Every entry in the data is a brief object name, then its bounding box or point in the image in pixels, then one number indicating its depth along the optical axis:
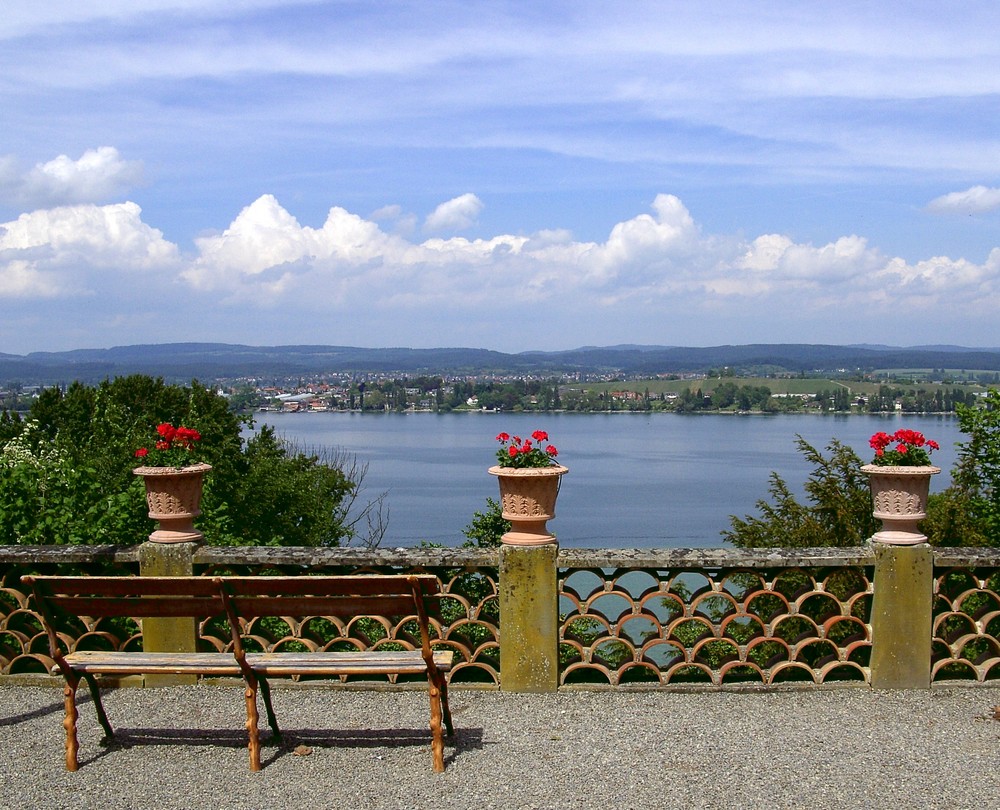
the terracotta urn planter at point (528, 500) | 6.20
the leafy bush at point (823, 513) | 18.23
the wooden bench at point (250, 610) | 5.07
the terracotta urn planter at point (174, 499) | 6.43
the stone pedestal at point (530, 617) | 6.34
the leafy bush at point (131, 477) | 8.77
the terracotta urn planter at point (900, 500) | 6.23
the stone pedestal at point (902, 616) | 6.34
